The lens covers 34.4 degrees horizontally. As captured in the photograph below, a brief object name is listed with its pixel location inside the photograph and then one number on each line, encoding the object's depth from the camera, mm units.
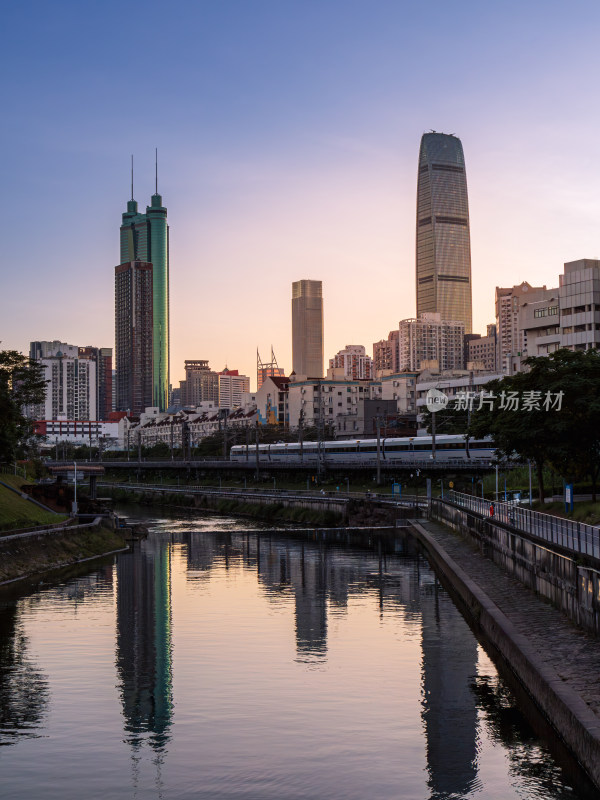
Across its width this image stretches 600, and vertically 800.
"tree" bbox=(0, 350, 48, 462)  80438
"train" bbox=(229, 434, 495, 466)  117044
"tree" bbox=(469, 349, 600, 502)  64625
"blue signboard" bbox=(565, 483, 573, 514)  53875
